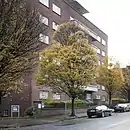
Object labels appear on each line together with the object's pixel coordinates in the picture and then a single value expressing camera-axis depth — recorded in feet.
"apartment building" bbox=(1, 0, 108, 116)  81.17
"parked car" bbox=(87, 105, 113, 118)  68.18
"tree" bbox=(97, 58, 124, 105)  105.13
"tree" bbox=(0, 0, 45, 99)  36.50
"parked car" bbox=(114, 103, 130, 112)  95.72
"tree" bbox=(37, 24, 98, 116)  66.75
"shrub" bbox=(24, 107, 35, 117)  67.38
